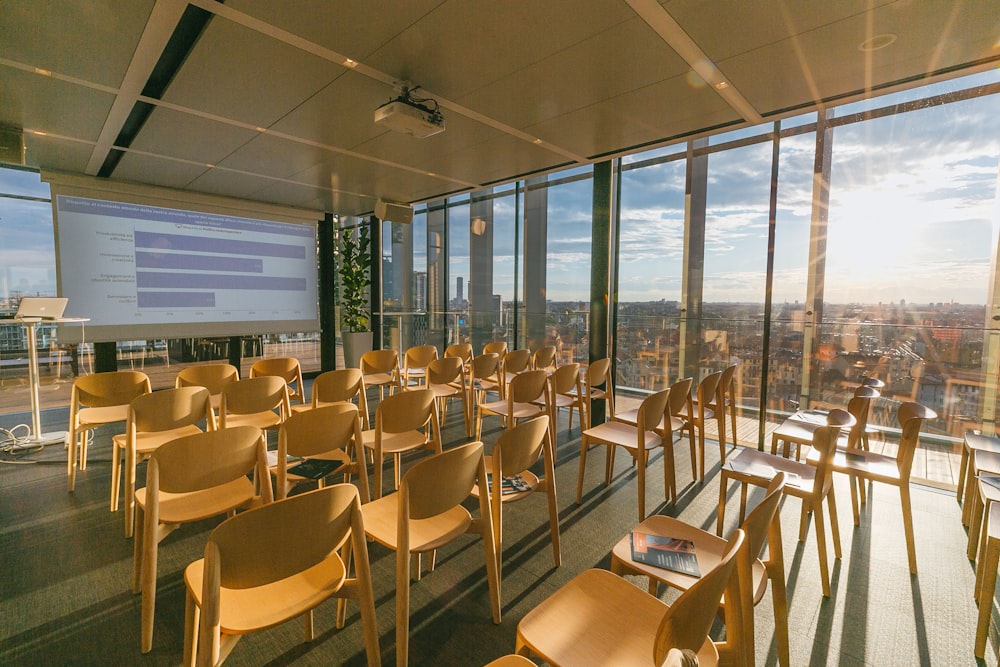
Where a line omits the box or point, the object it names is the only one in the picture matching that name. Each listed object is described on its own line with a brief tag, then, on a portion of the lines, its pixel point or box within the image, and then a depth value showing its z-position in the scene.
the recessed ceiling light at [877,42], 2.23
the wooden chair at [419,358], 5.18
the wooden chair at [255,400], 2.83
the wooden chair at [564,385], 3.67
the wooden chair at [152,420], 2.34
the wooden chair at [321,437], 1.95
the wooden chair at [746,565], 1.20
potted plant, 7.18
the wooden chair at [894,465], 2.17
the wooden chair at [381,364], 4.88
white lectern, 3.82
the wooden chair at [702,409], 3.22
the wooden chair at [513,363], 4.51
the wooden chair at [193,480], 1.60
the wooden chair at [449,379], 3.96
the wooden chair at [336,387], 3.20
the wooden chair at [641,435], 2.63
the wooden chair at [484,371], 4.18
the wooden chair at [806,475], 2.02
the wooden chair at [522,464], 1.88
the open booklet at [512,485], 2.19
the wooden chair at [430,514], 1.49
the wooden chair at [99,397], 3.02
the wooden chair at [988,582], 1.64
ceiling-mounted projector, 2.84
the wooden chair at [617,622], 0.93
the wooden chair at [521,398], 3.21
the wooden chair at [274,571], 1.12
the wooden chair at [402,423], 2.43
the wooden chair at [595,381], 3.92
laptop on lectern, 3.71
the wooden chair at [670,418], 2.85
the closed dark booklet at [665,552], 1.49
